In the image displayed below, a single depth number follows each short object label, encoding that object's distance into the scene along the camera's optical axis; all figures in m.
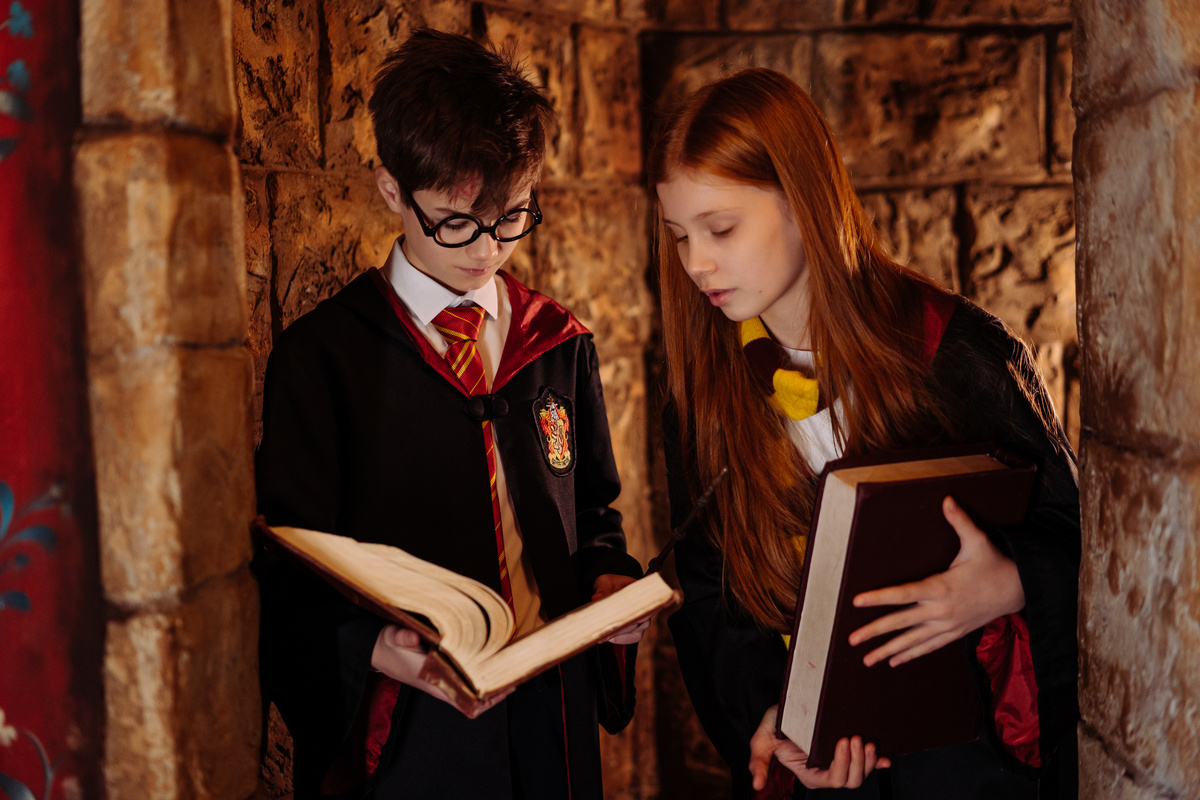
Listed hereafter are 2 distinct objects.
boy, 1.27
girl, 1.22
